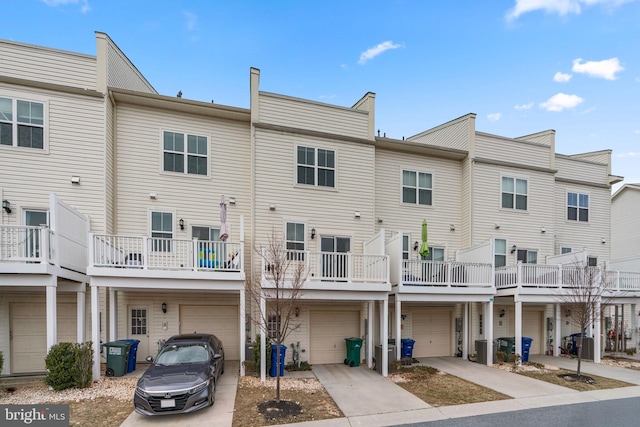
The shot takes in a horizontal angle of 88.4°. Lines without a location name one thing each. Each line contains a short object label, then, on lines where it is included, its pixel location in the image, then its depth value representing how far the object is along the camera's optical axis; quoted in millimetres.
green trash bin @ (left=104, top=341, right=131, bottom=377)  9227
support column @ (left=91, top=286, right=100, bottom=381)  8727
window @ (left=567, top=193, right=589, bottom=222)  16109
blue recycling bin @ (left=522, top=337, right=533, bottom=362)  12672
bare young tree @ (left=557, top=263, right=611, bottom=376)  11210
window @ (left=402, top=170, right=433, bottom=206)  13812
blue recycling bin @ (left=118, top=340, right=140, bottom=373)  9711
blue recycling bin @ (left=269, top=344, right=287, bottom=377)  9773
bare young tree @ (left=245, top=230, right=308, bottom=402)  8703
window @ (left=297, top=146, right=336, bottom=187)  12094
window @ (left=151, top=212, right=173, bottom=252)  11172
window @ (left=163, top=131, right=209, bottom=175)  11438
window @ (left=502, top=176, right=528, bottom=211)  14555
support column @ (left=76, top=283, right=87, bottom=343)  9013
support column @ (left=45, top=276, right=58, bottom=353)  8195
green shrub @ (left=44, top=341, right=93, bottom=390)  8055
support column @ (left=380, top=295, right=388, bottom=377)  10258
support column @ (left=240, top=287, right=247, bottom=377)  9680
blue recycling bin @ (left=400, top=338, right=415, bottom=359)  12258
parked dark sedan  6477
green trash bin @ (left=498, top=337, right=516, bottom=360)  12703
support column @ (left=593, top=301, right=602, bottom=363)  12766
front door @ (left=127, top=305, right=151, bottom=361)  10969
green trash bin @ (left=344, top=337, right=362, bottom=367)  11516
